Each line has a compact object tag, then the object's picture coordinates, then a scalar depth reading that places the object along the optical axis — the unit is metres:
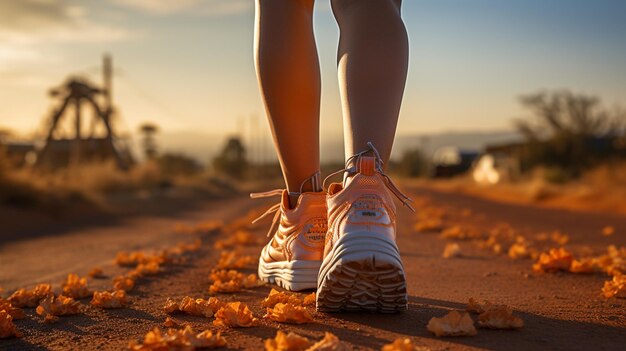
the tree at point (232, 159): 74.44
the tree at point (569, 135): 34.50
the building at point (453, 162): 68.12
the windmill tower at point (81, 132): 27.17
